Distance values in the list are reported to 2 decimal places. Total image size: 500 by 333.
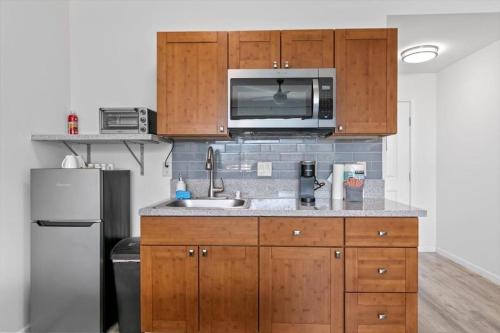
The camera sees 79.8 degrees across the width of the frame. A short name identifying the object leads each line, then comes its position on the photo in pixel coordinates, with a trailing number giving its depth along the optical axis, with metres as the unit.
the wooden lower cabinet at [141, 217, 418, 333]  1.84
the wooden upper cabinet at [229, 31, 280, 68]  2.17
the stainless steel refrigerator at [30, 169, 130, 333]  2.03
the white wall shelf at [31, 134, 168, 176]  2.17
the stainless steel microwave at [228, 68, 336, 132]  2.10
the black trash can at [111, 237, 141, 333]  2.05
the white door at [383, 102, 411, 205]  4.22
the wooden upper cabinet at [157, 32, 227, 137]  2.17
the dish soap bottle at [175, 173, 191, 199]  2.46
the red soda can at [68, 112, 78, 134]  2.45
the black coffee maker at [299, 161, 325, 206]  2.33
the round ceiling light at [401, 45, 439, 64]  3.25
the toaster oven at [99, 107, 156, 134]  2.23
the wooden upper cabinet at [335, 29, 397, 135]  2.14
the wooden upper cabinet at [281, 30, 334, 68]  2.16
